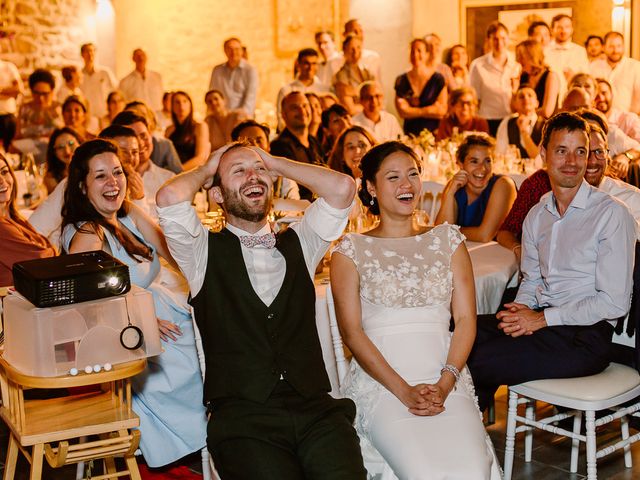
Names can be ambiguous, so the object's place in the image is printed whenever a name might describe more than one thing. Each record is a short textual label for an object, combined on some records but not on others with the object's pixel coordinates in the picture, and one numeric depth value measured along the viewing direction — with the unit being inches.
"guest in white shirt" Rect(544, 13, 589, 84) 383.2
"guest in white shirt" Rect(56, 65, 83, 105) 426.6
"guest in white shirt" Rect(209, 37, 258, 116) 414.9
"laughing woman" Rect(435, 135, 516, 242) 180.7
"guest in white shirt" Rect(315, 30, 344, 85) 411.2
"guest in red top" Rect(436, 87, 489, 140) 303.4
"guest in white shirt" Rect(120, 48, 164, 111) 473.1
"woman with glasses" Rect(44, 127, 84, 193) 225.6
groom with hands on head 105.5
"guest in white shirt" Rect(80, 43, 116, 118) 467.8
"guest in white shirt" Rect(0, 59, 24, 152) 396.5
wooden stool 107.0
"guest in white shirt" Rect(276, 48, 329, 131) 353.7
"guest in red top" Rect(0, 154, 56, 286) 146.7
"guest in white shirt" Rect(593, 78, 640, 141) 292.2
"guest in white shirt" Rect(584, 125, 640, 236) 151.0
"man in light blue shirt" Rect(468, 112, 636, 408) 129.1
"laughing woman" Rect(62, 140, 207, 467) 136.9
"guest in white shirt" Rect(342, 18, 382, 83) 379.2
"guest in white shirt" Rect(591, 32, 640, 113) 370.3
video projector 102.7
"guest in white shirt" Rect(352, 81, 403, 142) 303.4
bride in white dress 114.7
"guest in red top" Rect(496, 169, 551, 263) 167.9
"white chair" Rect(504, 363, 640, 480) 123.6
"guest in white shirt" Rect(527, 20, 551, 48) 372.5
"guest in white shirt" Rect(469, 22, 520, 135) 370.0
